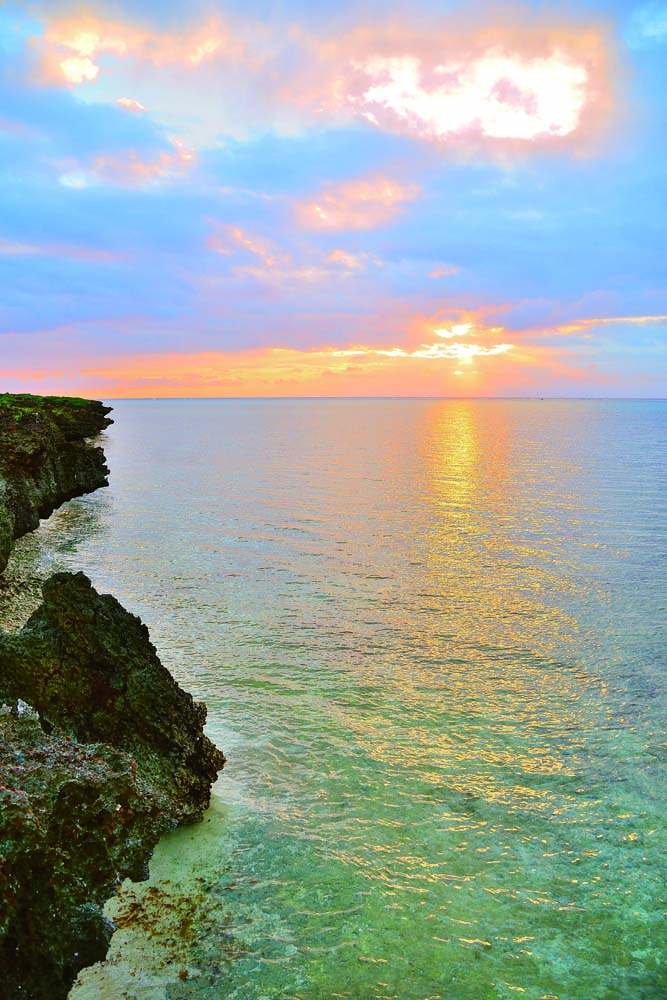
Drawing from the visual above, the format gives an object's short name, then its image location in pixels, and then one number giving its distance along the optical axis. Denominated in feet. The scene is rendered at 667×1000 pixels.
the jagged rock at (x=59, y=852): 17.51
